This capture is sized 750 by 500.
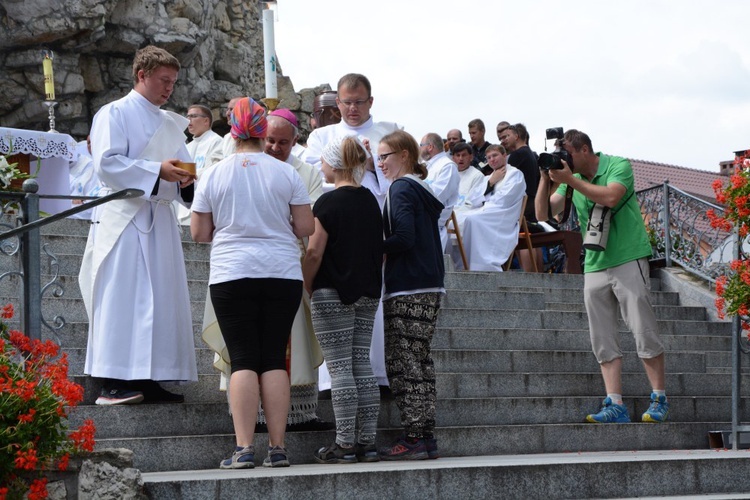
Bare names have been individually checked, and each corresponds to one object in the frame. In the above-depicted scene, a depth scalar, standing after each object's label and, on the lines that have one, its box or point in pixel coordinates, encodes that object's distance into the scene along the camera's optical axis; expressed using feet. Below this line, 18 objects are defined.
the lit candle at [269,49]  36.78
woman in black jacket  21.83
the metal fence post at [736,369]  25.26
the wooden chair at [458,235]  44.24
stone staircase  18.85
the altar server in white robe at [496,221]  46.21
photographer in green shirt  26.53
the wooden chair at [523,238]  46.68
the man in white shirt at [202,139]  40.45
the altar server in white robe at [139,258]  22.34
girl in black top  21.13
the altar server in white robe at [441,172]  38.42
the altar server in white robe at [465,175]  48.03
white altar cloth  38.63
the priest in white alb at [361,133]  24.93
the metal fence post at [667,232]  43.11
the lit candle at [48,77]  44.80
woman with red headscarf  19.56
